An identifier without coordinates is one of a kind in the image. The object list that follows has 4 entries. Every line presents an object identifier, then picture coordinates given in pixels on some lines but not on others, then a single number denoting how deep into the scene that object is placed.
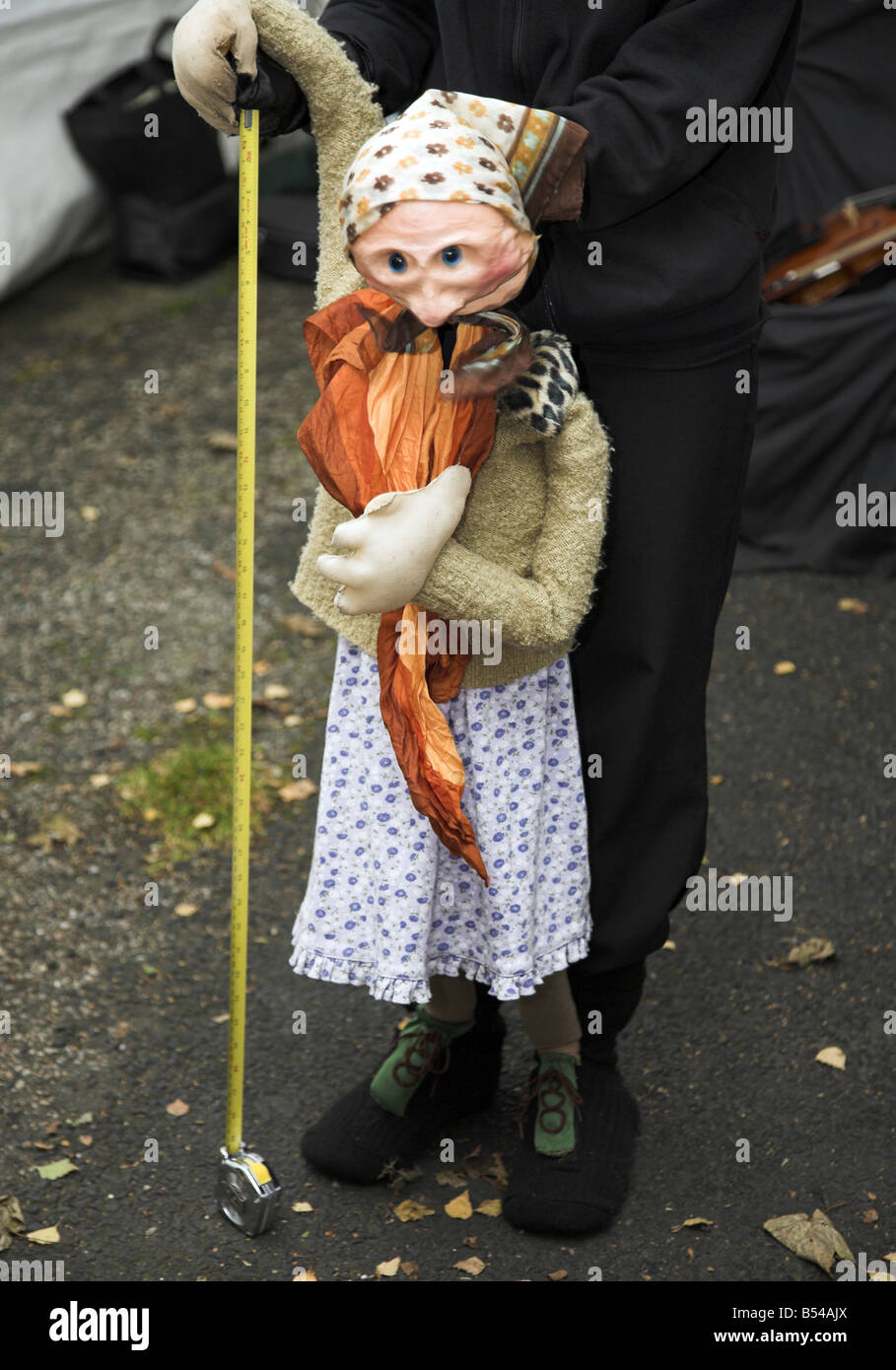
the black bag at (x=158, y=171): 6.64
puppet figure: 2.05
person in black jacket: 2.17
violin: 5.09
